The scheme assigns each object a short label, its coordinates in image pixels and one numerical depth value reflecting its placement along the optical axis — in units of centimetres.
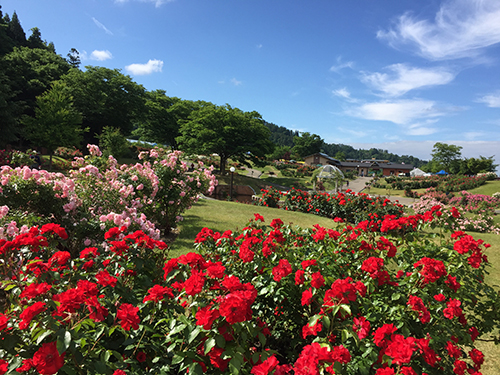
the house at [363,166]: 7025
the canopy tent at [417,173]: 5922
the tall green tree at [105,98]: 3238
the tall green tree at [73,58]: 5722
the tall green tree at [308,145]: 8031
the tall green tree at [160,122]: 3814
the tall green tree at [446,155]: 6089
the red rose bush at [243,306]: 142
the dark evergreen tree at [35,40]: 4607
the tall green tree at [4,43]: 3512
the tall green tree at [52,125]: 2173
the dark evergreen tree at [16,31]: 4312
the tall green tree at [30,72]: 2988
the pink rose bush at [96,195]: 419
